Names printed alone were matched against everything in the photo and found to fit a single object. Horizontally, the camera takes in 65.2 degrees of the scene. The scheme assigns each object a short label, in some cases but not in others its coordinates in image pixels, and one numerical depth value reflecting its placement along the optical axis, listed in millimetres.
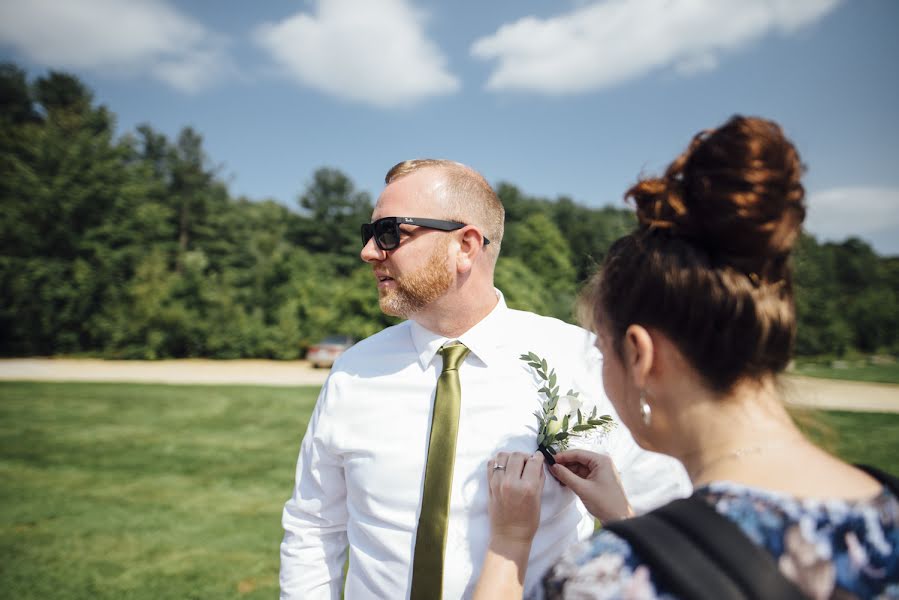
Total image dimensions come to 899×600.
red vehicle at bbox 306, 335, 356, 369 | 20203
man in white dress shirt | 894
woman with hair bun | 527
